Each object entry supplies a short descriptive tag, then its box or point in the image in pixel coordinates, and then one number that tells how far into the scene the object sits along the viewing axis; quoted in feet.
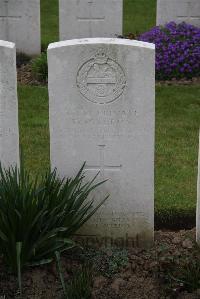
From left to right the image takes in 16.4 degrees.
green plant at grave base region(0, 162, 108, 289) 16.25
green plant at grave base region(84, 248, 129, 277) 17.35
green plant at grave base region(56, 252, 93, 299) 15.94
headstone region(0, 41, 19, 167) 17.54
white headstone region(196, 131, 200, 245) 17.78
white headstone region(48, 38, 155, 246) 17.39
